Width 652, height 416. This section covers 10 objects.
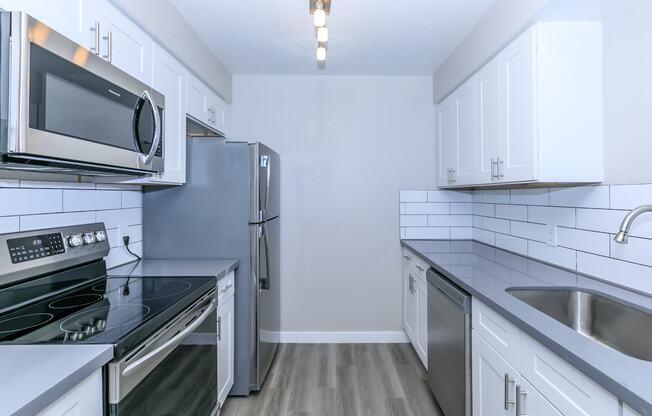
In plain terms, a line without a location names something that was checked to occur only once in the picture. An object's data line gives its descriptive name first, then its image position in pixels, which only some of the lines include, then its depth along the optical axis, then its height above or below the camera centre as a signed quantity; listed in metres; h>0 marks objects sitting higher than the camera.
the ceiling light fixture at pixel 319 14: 1.75 +0.93
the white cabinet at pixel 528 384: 0.94 -0.54
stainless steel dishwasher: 1.72 -0.70
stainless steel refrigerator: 2.38 -0.07
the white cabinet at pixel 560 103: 1.72 +0.51
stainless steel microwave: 0.97 +0.32
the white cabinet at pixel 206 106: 2.43 +0.76
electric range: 1.12 -0.37
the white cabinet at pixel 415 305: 2.56 -0.72
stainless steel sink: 1.29 -0.41
